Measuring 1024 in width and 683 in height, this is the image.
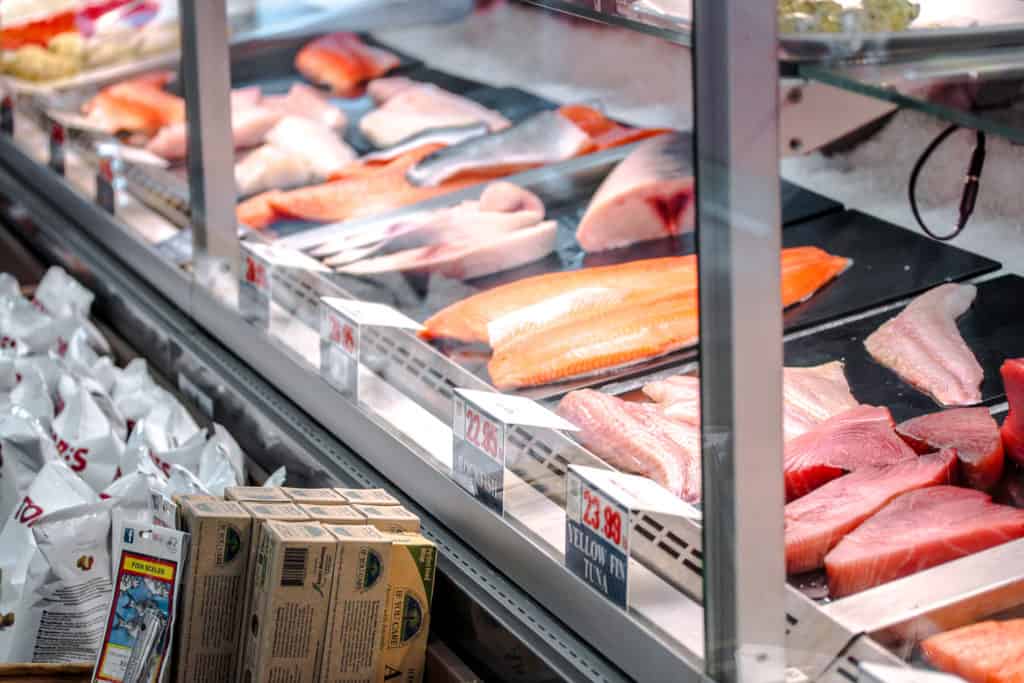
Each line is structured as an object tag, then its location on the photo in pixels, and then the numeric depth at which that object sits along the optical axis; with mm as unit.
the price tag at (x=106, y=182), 3309
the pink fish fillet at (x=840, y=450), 1990
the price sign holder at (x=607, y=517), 1868
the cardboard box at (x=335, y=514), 1983
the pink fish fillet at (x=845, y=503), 1861
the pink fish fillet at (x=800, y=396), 2070
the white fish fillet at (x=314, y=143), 3167
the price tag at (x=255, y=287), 2637
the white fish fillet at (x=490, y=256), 2559
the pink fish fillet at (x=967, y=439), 1986
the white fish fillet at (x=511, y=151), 2885
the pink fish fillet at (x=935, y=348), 2134
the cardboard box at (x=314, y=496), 2050
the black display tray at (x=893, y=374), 2132
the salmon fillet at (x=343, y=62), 3716
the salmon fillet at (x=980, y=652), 1722
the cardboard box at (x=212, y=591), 1937
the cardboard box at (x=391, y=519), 2002
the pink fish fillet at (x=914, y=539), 1825
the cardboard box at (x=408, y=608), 1971
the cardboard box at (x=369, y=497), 2072
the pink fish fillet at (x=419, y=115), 3202
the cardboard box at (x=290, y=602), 1886
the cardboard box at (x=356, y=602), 1917
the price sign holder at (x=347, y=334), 2383
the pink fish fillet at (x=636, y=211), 2535
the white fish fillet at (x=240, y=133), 3361
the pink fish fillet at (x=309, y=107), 3452
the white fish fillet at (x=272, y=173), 3109
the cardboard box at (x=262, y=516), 1940
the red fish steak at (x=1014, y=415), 1994
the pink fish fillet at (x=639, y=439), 1981
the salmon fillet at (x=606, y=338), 2266
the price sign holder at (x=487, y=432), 2061
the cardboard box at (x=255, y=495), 2026
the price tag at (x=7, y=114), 4111
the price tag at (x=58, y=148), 3666
